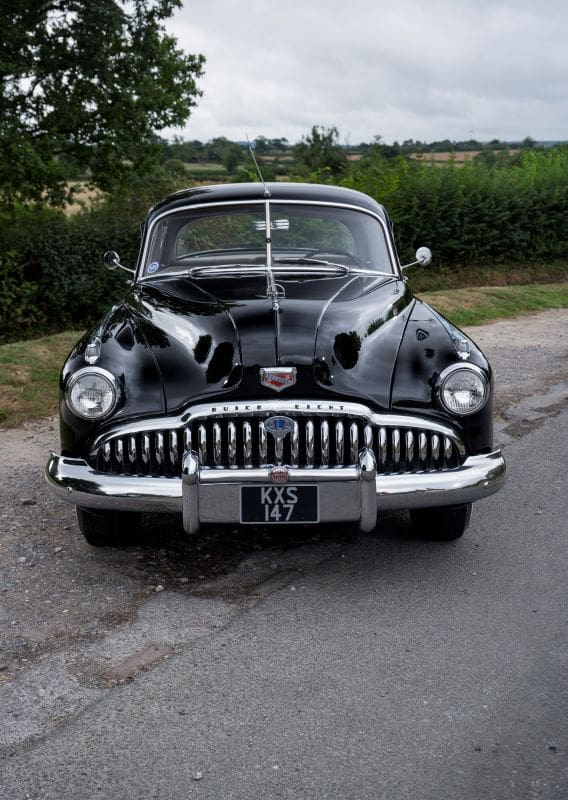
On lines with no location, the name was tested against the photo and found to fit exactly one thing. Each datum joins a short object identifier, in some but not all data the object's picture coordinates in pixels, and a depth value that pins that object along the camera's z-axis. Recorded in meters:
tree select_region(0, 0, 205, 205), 13.45
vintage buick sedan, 3.83
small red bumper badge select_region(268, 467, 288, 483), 3.79
